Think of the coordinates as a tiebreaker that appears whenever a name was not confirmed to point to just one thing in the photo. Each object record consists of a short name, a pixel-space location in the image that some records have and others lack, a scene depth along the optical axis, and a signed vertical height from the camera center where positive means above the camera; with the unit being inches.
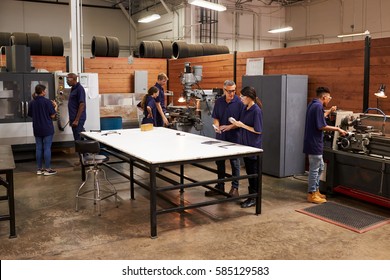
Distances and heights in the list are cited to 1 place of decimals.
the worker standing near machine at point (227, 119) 182.4 -11.4
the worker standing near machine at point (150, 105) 243.9 -6.8
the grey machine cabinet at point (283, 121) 225.9 -15.2
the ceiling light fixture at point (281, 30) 461.6 +75.3
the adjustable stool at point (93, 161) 174.7 -29.7
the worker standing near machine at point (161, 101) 251.9 -4.3
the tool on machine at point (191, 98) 275.0 -3.1
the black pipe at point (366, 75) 201.0 +10.1
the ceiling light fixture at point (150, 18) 426.1 +81.8
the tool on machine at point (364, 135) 172.2 -17.4
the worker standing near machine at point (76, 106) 252.5 -7.5
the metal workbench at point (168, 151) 142.0 -21.6
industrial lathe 171.0 -27.5
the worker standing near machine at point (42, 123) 236.5 -17.1
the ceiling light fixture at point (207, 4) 308.7 +71.0
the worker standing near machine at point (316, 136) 174.7 -18.0
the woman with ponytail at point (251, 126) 172.7 -13.4
